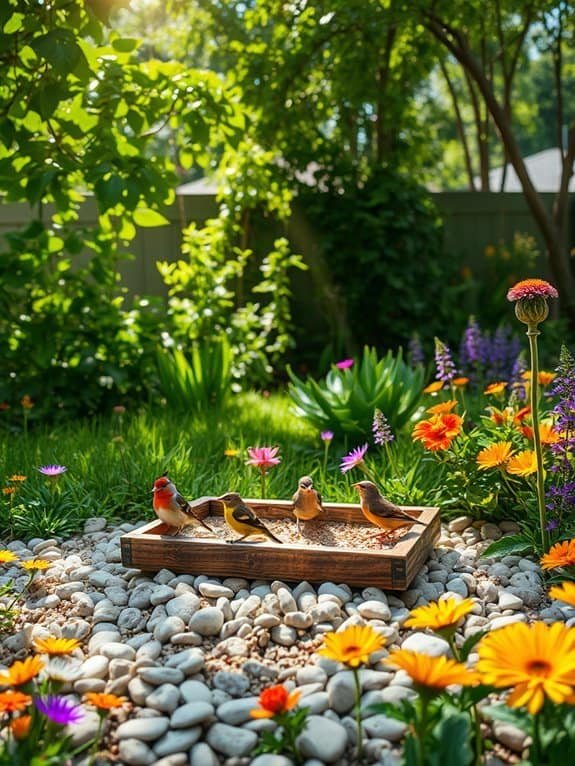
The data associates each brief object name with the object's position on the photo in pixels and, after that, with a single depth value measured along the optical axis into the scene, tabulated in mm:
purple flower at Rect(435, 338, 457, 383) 3377
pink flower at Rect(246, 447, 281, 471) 2959
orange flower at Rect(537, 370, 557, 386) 3406
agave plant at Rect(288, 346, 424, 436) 3939
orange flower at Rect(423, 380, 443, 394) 3524
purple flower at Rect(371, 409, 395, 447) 3002
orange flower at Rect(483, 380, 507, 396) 3283
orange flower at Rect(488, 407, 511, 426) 3246
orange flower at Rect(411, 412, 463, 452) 2781
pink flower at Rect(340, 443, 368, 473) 2857
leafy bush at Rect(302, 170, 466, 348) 6738
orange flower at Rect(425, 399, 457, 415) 2988
